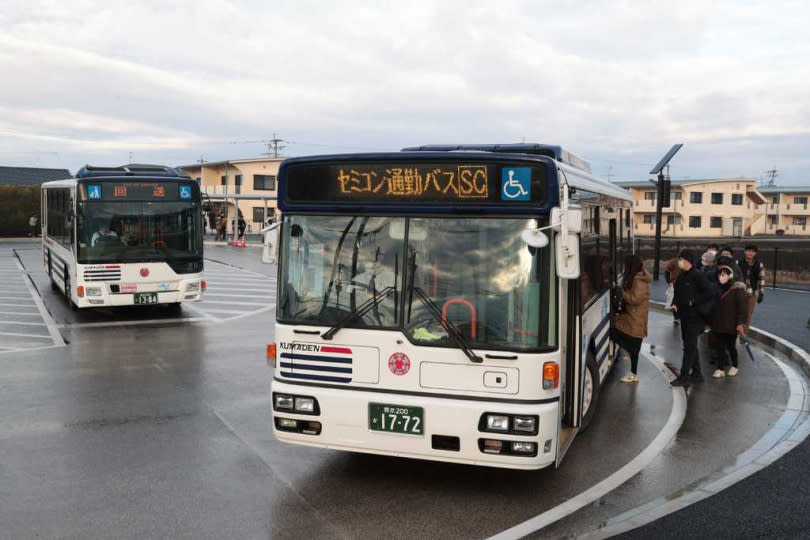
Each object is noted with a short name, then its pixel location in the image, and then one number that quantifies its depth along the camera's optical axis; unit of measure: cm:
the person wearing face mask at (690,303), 971
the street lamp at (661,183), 2281
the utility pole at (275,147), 8125
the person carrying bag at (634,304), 956
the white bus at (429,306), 553
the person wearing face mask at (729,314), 1009
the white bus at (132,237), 1436
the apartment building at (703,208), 7081
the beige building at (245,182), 6512
